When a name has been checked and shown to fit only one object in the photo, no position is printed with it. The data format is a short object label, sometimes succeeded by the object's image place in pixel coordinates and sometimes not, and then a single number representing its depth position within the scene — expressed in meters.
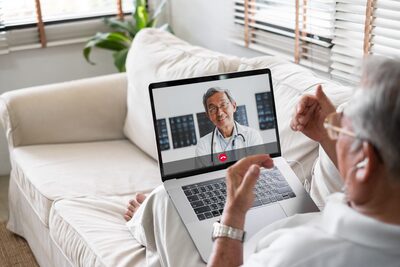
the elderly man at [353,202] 0.90
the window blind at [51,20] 3.15
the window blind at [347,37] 2.10
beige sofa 1.80
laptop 1.49
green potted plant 3.09
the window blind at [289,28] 2.29
